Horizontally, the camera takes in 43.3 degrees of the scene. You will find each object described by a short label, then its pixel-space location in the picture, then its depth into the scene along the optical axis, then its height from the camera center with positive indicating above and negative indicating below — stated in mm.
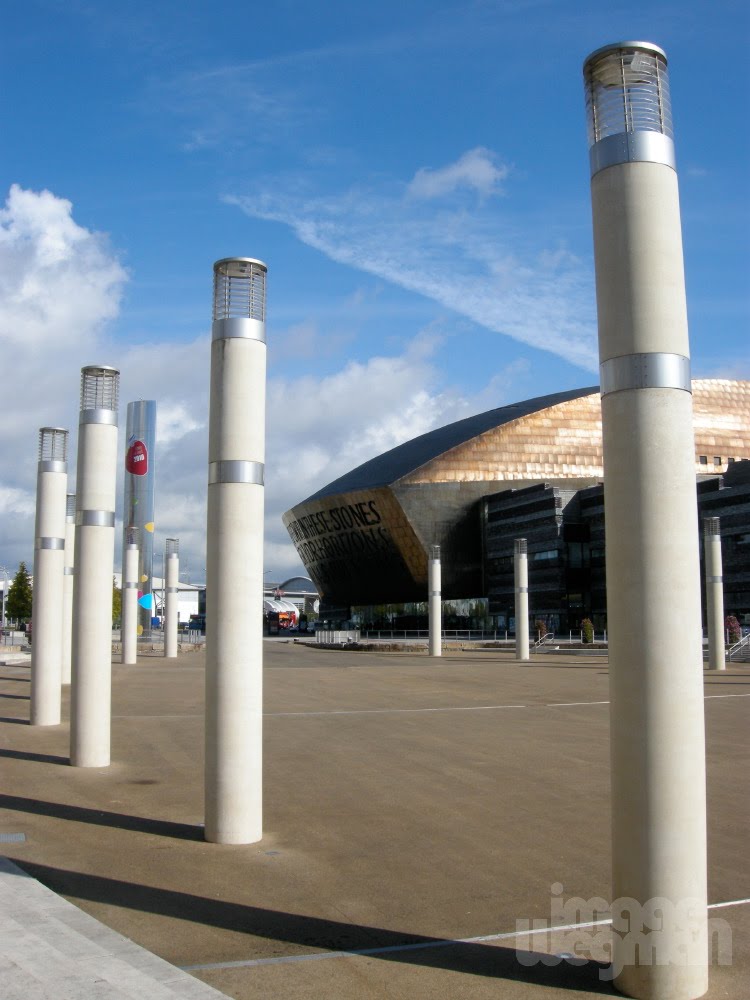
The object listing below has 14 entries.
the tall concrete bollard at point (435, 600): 47531 +39
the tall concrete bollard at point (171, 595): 44219 +407
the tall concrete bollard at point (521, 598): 44062 +95
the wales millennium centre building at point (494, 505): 73875 +7988
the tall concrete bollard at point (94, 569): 12562 +478
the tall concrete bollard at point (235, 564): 8852 +369
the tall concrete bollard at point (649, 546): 5418 +321
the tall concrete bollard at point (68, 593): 23634 +275
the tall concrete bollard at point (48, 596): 16672 +145
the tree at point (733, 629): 50466 -1664
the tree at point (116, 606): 98712 -252
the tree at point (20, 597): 90750 +692
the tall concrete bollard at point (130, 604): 36000 -17
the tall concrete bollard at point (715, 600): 35219 -66
